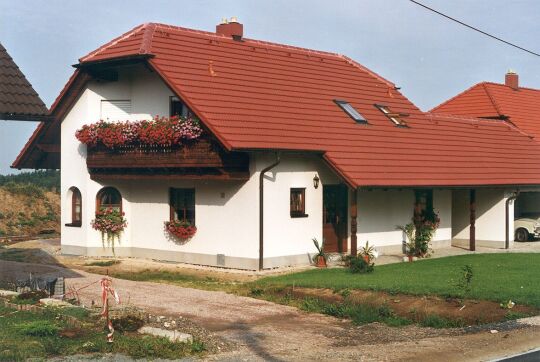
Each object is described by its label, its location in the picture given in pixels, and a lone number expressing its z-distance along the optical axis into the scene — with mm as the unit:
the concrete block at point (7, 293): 16683
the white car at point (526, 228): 32344
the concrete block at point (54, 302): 15406
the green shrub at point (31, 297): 15760
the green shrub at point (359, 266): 20953
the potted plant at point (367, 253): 23359
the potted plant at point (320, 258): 23078
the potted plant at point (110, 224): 25844
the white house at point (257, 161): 22547
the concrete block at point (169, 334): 12625
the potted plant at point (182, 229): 24016
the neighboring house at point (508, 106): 35625
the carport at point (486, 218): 29578
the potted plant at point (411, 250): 25334
